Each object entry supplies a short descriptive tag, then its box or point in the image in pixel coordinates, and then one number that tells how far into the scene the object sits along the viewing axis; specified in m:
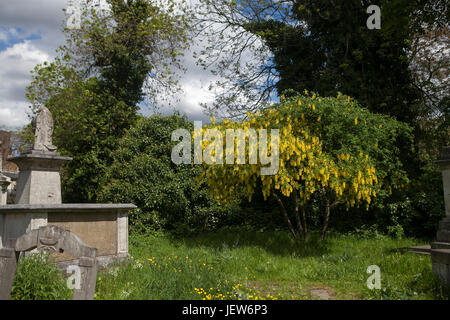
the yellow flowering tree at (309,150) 7.40
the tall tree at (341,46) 11.56
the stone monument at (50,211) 6.05
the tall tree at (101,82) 14.45
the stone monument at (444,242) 4.76
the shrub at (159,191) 11.90
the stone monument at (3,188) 13.05
